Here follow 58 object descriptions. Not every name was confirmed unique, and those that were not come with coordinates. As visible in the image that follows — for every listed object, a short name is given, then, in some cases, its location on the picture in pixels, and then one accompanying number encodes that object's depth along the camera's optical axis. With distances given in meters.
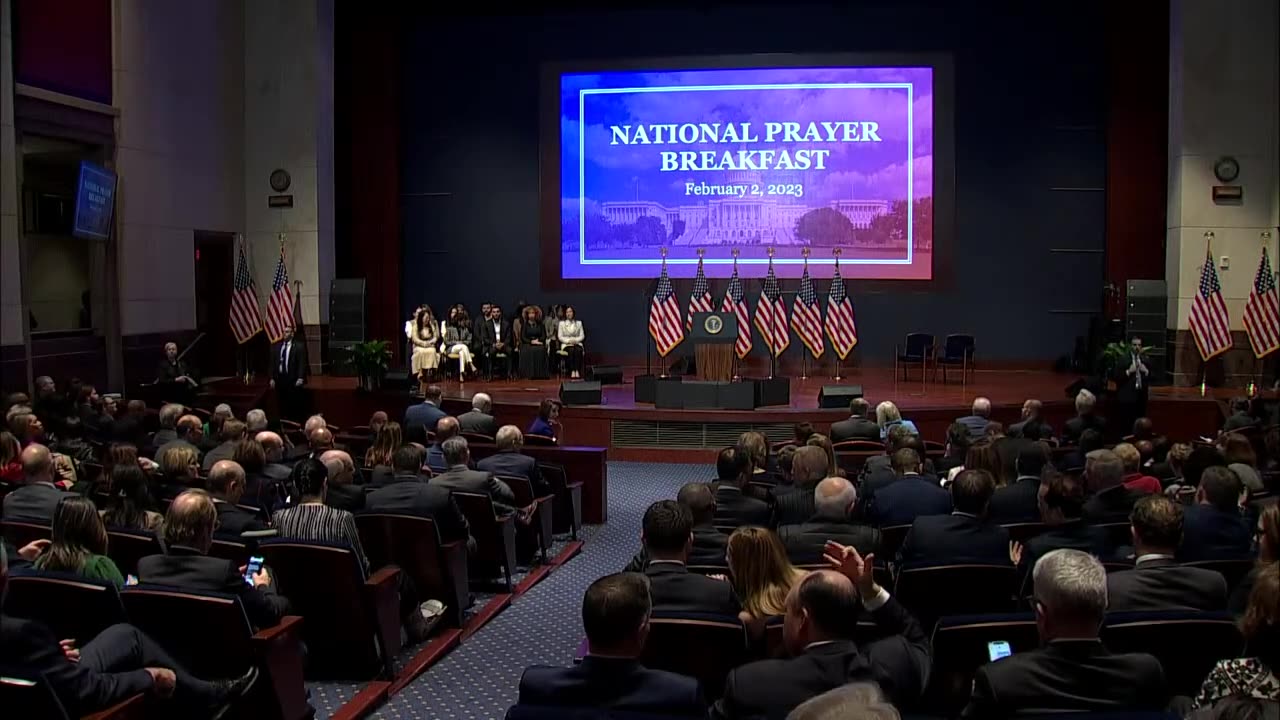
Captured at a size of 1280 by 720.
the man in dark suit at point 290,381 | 13.93
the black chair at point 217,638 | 3.78
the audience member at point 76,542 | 3.75
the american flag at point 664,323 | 14.51
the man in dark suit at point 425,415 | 9.38
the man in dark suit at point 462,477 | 6.69
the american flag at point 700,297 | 14.96
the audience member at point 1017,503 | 5.72
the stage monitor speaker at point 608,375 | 15.06
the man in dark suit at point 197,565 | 3.98
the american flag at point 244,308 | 15.48
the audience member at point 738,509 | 5.45
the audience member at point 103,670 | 2.89
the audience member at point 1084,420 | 9.18
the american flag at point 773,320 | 14.62
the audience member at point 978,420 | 8.39
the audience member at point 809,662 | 2.79
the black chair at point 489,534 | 6.57
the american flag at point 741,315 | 14.35
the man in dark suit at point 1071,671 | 2.77
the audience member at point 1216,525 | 4.73
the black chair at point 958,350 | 14.91
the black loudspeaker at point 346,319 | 16.30
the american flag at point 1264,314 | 13.78
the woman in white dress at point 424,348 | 15.04
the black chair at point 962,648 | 3.40
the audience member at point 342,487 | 5.79
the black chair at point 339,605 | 4.82
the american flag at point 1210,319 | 14.10
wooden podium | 12.91
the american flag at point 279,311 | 15.56
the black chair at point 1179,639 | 3.33
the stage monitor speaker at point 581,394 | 12.68
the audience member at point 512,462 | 7.61
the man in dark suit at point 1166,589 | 3.77
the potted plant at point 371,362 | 13.59
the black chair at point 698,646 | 3.41
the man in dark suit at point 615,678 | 2.75
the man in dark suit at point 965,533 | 4.70
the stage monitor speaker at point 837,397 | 12.33
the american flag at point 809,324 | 14.98
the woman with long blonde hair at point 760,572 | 3.59
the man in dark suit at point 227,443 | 7.02
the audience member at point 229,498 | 5.04
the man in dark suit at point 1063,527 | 4.58
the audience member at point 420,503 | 5.88
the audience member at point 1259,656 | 2.61
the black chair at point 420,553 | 5.67
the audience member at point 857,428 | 9.02
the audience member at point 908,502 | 5.53
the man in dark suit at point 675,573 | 3.73
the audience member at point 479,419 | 9.38
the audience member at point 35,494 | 5.27
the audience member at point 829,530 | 4.54
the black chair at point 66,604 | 3.55
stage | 12.20
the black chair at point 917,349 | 14.98
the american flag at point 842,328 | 14.90
